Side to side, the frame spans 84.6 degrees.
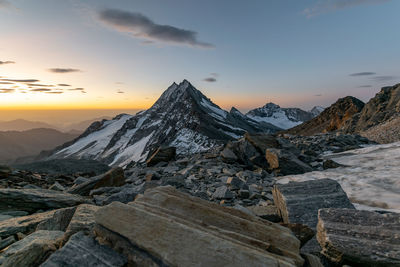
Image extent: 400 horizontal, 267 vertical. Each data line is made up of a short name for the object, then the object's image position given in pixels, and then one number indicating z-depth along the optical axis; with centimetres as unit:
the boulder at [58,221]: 483
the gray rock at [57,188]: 1032
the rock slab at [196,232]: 301
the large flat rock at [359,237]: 370
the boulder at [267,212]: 632
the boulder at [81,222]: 400
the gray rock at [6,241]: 433
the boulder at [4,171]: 1265
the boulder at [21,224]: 485
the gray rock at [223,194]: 865
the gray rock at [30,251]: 339
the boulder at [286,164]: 1309
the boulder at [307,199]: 563
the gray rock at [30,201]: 666
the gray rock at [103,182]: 1031
